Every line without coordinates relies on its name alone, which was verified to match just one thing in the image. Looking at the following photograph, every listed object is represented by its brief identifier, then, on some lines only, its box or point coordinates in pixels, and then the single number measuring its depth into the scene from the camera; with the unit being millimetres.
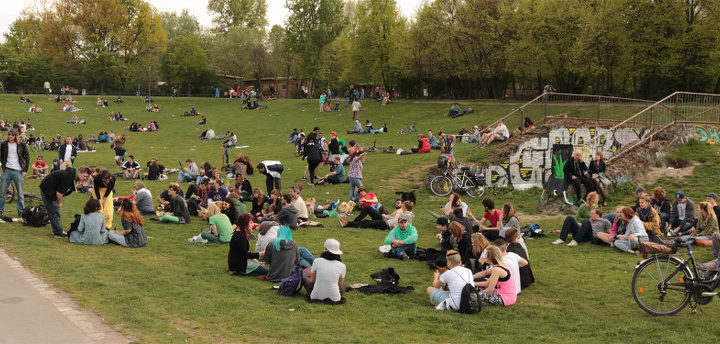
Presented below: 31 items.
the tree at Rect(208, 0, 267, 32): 109688
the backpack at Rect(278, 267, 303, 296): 10828
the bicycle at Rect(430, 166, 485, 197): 22688
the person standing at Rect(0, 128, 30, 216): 15297
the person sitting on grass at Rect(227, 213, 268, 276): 12086
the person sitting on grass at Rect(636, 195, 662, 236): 14992
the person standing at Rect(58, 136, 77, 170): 24312
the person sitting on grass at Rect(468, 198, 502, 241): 15580
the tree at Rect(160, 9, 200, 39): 121375
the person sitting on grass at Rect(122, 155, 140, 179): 25797
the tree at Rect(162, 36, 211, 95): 84062
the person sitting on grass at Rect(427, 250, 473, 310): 10148
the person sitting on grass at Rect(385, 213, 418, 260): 13891
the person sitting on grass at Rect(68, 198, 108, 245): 13641
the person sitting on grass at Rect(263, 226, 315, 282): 11719
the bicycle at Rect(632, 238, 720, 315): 9430
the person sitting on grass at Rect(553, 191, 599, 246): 15492
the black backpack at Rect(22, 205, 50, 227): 15156
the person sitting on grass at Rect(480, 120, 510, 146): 27188
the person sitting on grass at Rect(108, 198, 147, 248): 13781
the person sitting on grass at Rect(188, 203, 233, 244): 14711
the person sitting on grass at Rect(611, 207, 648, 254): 14328
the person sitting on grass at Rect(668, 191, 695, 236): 15312
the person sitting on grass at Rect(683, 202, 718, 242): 14459
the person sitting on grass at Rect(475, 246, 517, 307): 10492
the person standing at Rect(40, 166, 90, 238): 14023
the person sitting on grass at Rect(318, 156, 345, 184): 24188
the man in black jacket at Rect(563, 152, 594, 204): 20312
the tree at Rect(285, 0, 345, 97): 70312
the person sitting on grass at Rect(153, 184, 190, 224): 17328
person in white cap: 10414
